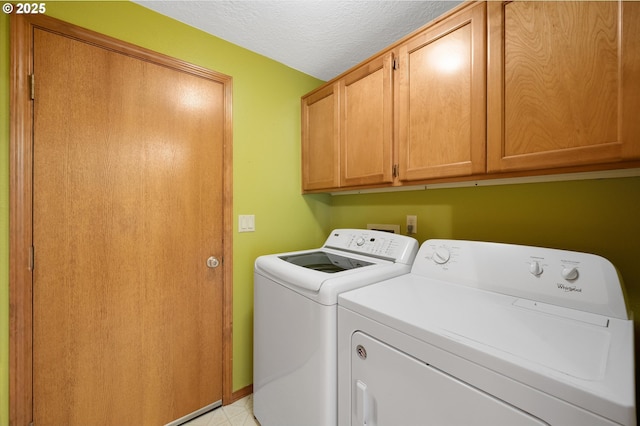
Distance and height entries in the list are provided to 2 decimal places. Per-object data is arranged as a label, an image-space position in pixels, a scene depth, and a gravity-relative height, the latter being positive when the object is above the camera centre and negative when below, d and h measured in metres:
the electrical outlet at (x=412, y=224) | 1.64 -0.08
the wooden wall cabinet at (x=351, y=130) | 1.38 +0.54
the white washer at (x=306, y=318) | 0.99 -0.49
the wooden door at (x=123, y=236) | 1.16 -0.13
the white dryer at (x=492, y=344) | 0.53 -0.35
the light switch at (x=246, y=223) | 1.73 -0.07
